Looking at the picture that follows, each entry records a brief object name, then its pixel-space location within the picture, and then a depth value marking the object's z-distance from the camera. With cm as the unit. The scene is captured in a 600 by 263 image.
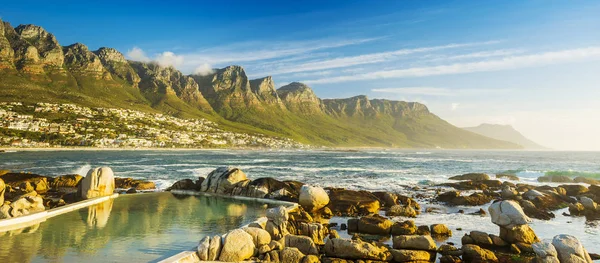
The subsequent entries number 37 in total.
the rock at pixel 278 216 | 1716
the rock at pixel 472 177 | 5579
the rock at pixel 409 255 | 1461
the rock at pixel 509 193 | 3374
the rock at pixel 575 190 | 3700
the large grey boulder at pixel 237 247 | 1362
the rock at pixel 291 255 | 1363
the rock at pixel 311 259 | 1351
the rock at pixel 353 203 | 2611
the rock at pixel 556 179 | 5526
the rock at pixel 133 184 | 3874
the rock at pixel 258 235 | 1503
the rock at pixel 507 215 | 1789
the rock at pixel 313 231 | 1722
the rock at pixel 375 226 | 1958
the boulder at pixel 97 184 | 2831
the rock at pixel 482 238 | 1733
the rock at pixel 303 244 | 1480
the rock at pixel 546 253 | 1281
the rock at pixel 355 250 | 1451
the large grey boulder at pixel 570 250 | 1292
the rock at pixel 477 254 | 1491
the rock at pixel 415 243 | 1577
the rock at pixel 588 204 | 2697
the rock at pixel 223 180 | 3316
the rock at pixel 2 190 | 2241
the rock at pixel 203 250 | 1346
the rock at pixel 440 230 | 1941
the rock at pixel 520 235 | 1742
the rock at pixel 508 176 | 5915
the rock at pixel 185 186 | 3538
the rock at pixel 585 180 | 5298
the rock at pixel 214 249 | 1355
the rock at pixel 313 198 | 2628
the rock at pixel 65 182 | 3776
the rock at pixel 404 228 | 1920
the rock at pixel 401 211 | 2559
